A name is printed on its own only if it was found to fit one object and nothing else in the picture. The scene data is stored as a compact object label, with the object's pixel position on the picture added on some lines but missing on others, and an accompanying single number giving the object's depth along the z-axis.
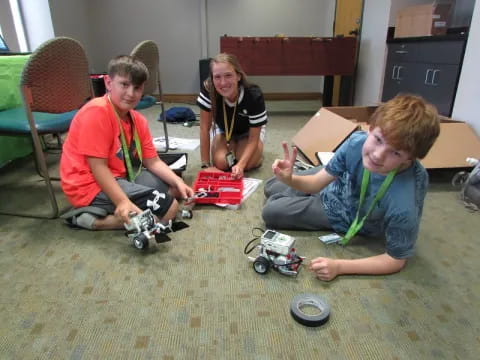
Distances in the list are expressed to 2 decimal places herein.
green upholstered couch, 1.93
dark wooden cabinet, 2.36
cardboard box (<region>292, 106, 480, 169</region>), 1.94
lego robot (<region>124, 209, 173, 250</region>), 1.23
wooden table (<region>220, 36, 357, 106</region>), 3.58
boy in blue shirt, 0.95
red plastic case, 1.65
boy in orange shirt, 1.33
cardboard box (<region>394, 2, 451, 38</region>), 2.58
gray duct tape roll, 0.95
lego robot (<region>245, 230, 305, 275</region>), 1.13
